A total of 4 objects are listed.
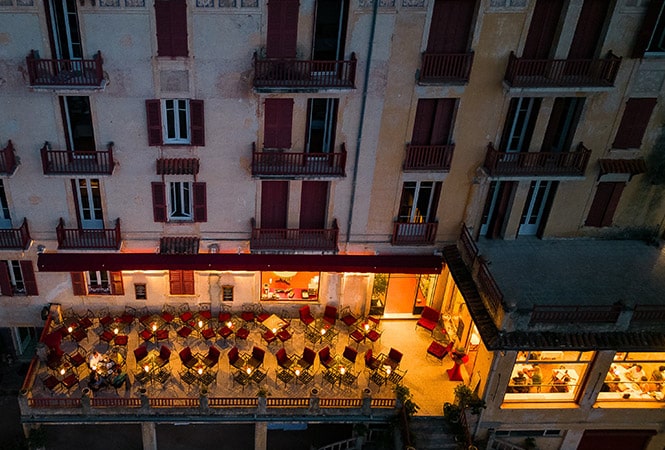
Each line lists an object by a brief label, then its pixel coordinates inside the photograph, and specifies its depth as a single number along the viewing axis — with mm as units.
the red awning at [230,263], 31891
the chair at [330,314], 35719
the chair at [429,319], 35781
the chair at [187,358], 32250
